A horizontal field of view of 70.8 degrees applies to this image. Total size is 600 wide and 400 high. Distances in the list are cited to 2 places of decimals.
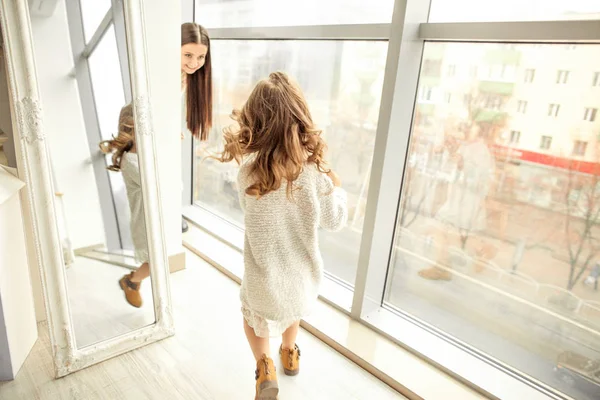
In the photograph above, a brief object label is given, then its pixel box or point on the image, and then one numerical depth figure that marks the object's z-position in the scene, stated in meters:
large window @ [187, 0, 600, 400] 1.41
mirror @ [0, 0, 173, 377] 1.42
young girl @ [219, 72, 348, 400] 1.29
